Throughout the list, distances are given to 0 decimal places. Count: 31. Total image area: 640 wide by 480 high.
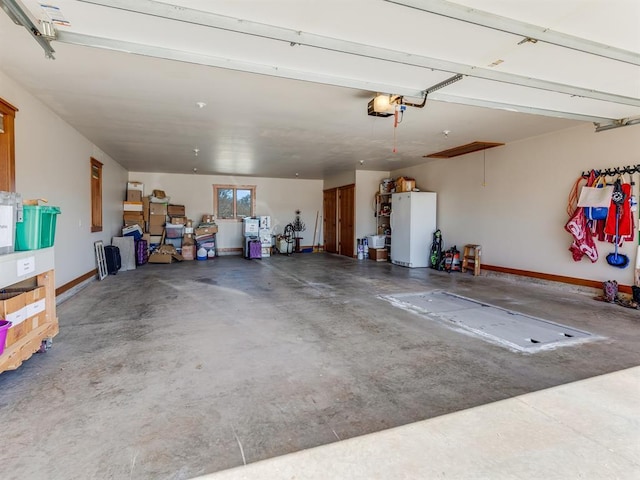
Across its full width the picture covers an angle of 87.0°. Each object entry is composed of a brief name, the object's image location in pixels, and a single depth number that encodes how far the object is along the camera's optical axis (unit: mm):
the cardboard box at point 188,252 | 9969
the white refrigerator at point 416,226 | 8375
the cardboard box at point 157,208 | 9812
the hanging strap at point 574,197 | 5551
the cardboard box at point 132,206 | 9312
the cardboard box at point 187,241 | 10008
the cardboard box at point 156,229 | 9812
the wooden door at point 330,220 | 11555
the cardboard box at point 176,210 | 10203
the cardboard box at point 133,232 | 8781
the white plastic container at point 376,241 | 9695
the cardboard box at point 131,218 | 9320
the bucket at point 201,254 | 10125
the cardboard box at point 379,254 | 9680
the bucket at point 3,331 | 2287
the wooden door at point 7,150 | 3544
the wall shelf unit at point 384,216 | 9820
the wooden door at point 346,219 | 10320
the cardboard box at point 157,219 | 9828
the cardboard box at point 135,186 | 9716
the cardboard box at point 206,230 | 10258
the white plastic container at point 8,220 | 2424
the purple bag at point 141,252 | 8672
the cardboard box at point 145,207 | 9766
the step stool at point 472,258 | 7262
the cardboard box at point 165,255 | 9141
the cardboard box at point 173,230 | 9906
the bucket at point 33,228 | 2719
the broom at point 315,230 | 12500
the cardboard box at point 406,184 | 8773
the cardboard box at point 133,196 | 9680
